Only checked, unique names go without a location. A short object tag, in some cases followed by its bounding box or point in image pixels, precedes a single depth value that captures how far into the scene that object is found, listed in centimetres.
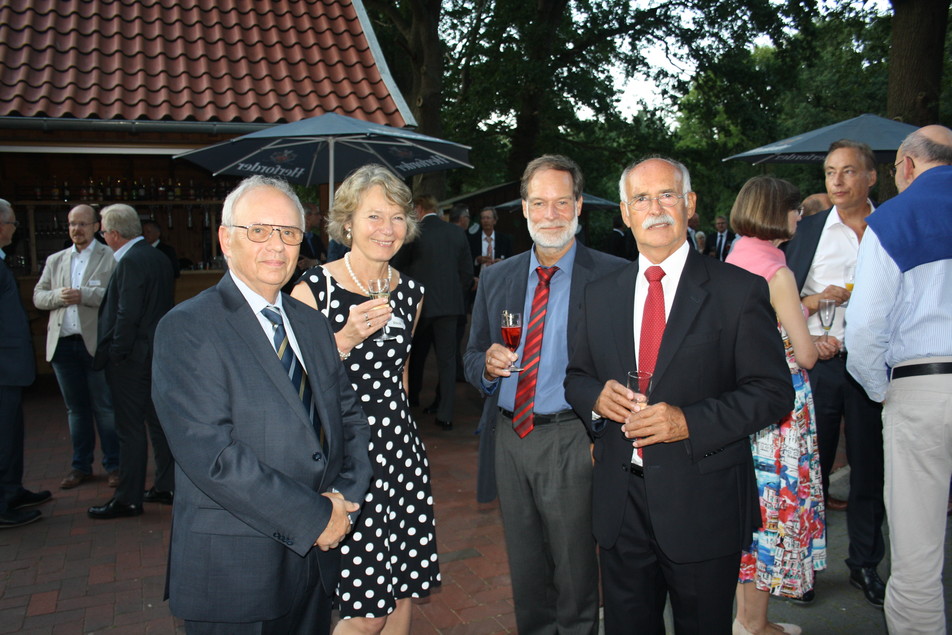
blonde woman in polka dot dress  288
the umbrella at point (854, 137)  580
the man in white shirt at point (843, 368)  403
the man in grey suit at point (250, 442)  204
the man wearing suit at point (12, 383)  505
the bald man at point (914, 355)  291
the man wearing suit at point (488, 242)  1153
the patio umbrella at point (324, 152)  587
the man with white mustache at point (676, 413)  240
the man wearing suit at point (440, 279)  754
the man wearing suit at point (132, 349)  512
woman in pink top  333
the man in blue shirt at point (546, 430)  297
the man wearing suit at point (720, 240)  1675
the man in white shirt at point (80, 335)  584
